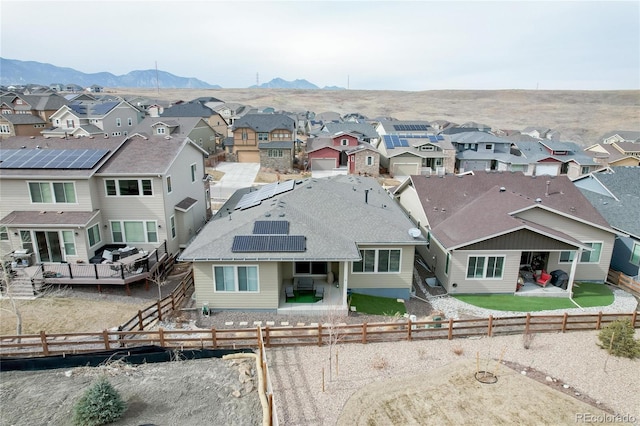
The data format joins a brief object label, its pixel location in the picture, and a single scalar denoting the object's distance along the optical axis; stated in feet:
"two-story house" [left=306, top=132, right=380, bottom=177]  171.01
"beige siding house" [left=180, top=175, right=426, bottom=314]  59.06
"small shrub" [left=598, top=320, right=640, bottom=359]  50.31
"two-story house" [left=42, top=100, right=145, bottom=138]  193.47
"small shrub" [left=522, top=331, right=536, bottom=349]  51.85
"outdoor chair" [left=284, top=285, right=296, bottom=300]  62.95
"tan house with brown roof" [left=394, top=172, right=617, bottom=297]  66.39
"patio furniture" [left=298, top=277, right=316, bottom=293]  64.59
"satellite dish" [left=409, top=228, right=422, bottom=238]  64.54
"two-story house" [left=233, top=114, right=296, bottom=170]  197.67
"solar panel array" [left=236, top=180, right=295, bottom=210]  78.33
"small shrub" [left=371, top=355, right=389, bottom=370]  47.26
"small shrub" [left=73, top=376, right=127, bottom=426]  37.96
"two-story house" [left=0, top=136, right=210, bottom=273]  71.05
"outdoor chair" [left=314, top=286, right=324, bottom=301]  63.43
